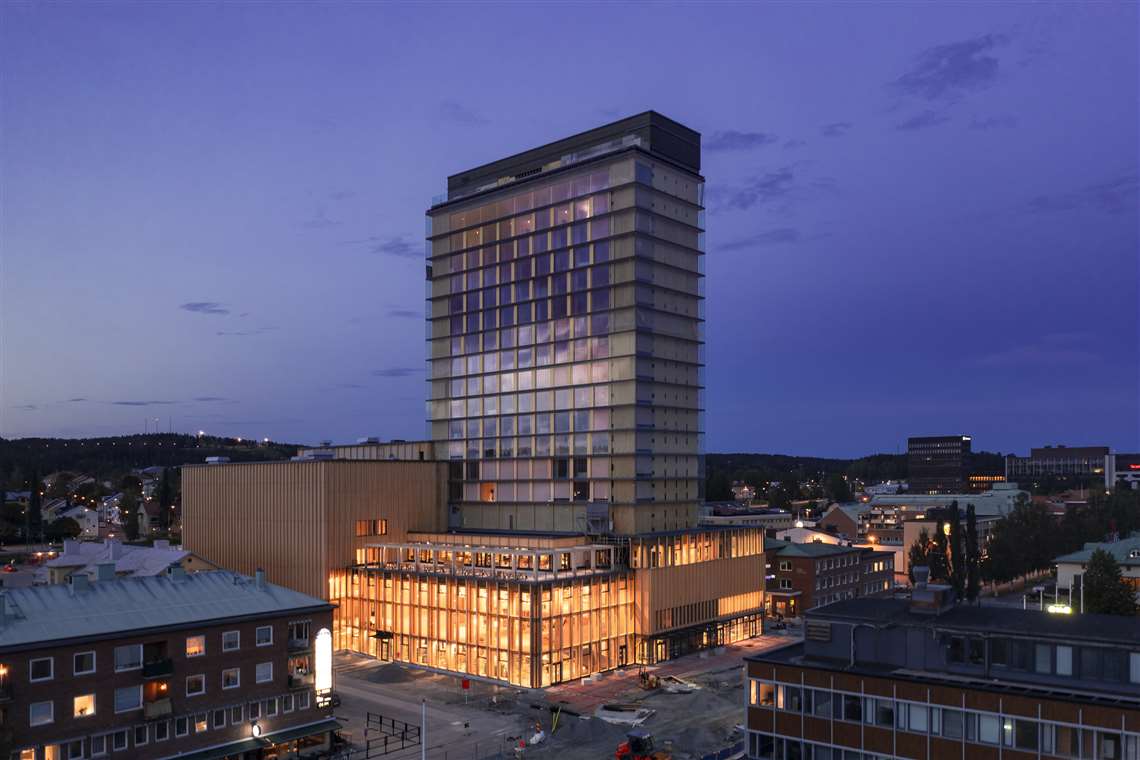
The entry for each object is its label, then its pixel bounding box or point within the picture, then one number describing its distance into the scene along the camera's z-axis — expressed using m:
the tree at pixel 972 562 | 132.62
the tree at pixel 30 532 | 194.64
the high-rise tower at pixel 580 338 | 108.56
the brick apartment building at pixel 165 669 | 57.28
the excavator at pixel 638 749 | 63.22
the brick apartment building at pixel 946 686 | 47.88
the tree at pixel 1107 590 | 104.38
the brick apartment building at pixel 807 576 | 127.25
